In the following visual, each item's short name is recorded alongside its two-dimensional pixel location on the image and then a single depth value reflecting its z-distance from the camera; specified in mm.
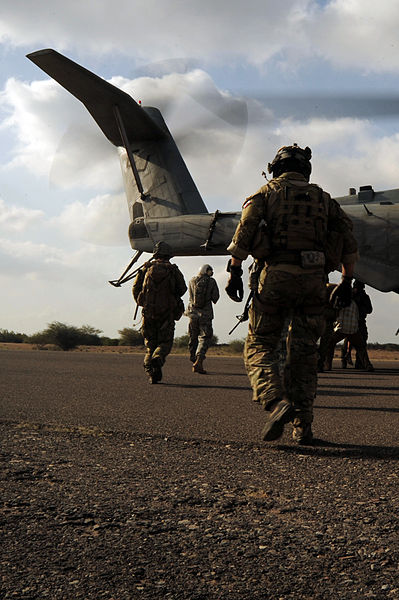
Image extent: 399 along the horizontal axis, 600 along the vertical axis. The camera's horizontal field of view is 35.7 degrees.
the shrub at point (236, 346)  20659
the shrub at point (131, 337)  24445
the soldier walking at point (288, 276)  3941
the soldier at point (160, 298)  8461
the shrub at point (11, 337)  29672
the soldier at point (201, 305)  10648
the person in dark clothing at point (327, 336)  9467
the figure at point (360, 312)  12234
